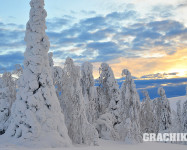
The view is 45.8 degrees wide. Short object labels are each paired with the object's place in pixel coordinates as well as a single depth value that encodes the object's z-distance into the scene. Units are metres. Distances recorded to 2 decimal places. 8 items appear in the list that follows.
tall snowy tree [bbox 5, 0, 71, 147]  10.48
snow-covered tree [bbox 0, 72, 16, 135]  14.57
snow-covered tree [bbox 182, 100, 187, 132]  29.50
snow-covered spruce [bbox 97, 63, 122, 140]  23.18
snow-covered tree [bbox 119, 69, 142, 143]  22.36
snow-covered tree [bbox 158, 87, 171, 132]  33.44
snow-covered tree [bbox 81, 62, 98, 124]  23.63
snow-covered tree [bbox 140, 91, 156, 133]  36.03
